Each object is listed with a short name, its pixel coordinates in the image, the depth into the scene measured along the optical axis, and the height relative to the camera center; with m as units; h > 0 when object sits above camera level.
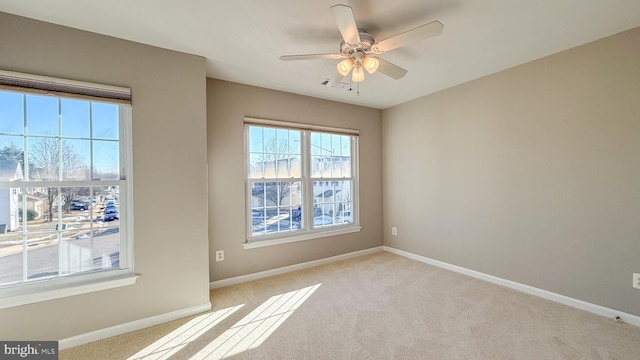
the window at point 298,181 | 3.49 +0.01
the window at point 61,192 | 1.95 -0.05
